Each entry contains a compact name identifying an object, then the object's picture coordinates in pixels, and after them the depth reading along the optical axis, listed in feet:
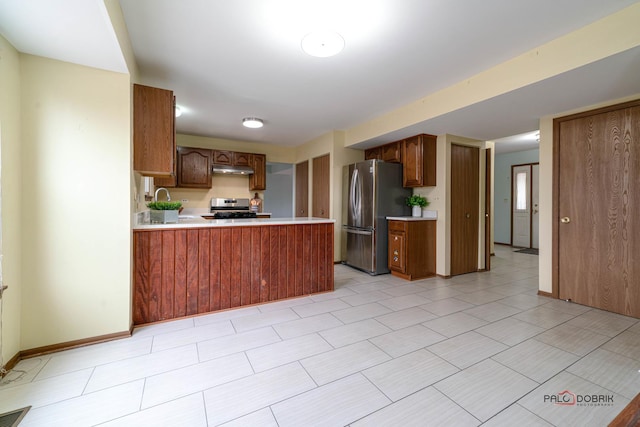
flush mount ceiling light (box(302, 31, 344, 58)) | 6.65
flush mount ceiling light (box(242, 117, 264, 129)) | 13.87
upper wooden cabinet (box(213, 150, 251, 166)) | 17.87
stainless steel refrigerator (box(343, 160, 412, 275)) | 13.91
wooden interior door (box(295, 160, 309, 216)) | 19.89
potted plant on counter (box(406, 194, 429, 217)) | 14.29
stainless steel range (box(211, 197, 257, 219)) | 17.99
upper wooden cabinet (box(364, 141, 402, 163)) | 14.74
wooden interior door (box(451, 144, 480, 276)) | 13.92
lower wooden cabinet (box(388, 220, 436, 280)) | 13.15
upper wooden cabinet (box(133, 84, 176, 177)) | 7.82
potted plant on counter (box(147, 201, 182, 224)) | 9.05
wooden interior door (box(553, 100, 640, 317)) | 8.70
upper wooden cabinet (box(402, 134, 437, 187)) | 13.39
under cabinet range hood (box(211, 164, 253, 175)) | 17.78
